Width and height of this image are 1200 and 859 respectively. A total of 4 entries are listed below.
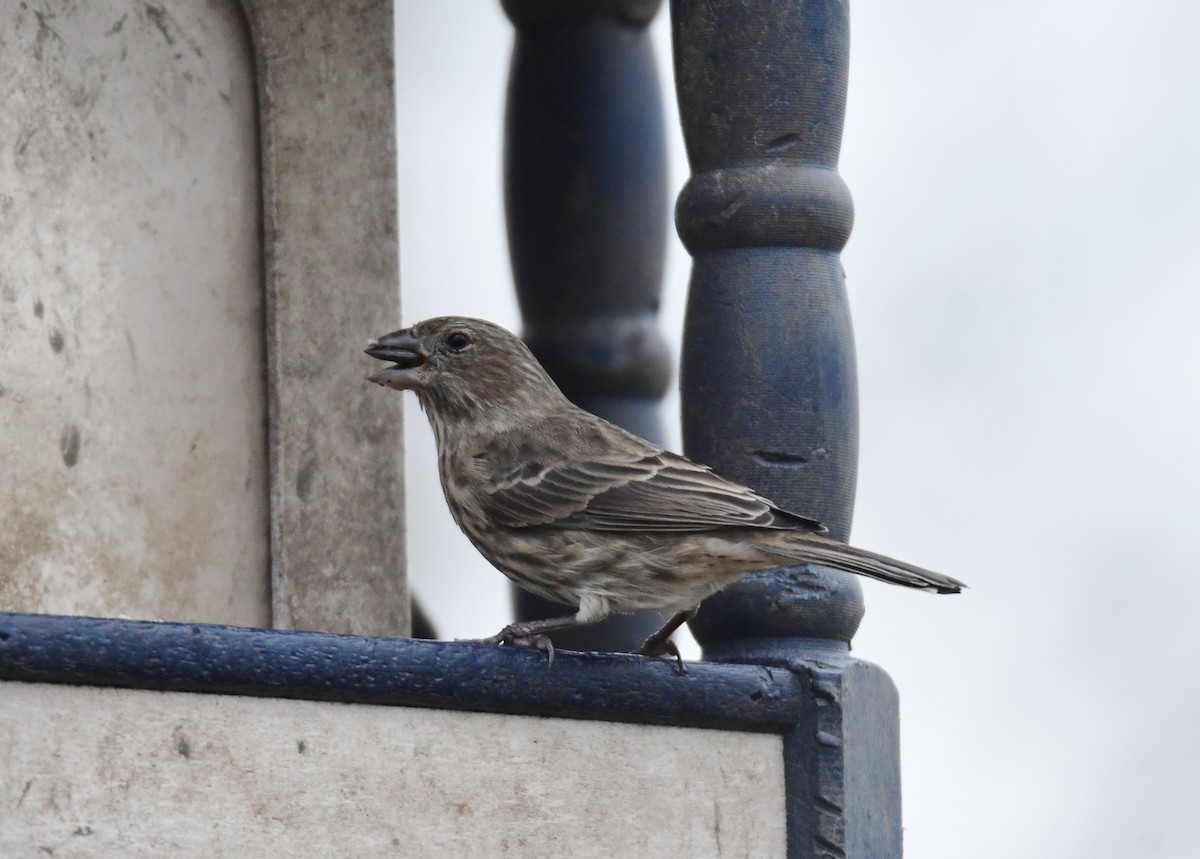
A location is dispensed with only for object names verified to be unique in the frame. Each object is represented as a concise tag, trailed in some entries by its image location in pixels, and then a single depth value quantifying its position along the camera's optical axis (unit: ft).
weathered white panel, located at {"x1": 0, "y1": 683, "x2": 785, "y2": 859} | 20.92
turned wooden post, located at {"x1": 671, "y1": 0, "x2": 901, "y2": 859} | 28.02
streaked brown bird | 26.17
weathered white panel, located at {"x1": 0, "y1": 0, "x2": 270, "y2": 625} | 30.68
